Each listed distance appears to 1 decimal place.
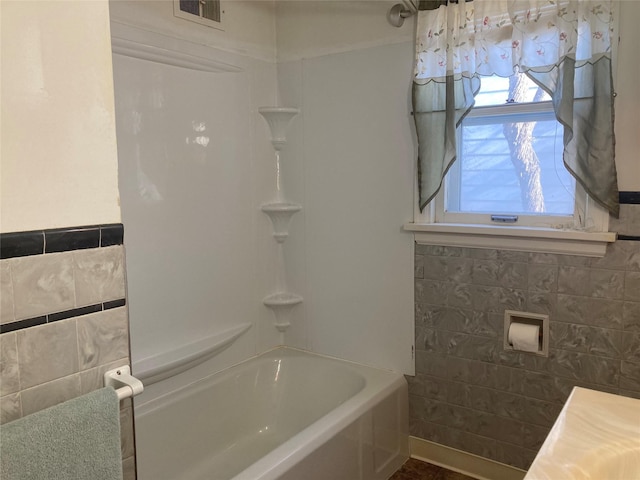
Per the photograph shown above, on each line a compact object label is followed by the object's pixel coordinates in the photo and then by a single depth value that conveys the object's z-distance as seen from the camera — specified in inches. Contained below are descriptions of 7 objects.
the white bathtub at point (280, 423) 73.7
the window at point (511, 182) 77.7
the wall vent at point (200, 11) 84.0
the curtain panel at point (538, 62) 70.2
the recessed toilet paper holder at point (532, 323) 79.6
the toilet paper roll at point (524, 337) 78.0
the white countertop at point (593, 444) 34.1
